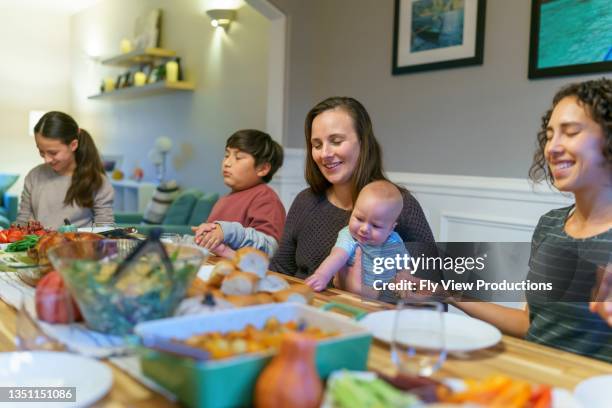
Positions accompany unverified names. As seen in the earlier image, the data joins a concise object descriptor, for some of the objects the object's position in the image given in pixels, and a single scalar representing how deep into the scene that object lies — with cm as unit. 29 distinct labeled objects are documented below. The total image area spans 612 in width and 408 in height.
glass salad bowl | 91
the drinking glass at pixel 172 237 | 164
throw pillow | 438
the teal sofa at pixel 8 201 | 622
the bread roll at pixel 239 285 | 110
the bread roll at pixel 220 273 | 118
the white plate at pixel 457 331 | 96
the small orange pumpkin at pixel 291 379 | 67
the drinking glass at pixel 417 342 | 81
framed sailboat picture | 288
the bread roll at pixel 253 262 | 118
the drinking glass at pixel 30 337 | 86
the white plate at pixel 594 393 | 78
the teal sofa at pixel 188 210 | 398
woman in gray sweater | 179
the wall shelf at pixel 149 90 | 536
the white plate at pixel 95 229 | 195
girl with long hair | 287
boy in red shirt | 241
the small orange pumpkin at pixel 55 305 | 100
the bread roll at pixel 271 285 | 114
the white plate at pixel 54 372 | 76
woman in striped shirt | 123
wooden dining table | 76
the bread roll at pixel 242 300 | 102
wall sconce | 475
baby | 156
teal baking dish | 68
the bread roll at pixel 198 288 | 105
